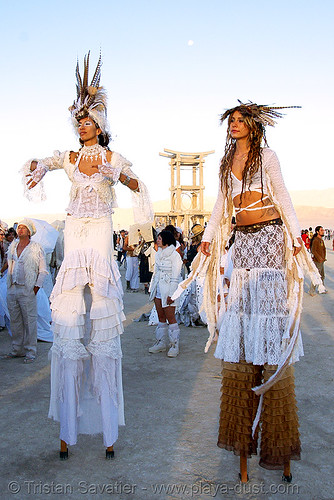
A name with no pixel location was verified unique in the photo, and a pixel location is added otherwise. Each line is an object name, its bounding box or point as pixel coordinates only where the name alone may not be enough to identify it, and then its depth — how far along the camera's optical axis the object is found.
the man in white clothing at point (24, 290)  6.88
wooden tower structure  42.72
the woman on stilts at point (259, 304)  3.16
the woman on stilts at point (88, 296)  3.50
